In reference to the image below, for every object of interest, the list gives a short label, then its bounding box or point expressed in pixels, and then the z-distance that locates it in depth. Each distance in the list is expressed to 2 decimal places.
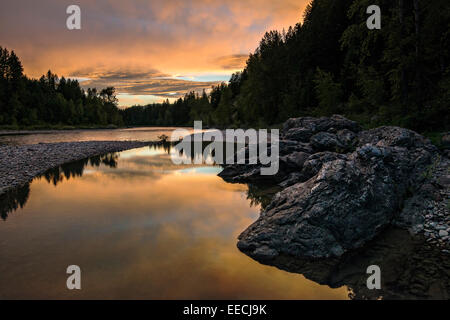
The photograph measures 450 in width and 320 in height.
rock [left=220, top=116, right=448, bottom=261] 7.27
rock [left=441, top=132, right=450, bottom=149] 13.19
